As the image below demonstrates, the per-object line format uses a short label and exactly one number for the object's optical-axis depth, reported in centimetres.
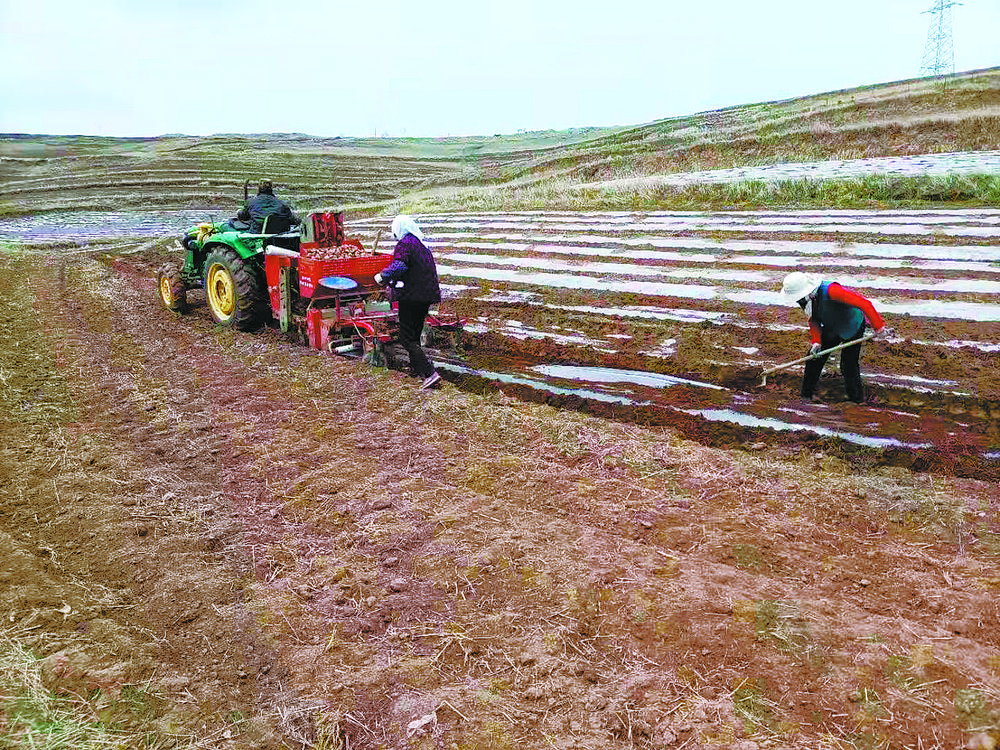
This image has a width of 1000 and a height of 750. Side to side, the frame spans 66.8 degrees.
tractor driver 839
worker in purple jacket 649
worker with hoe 550
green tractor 834
